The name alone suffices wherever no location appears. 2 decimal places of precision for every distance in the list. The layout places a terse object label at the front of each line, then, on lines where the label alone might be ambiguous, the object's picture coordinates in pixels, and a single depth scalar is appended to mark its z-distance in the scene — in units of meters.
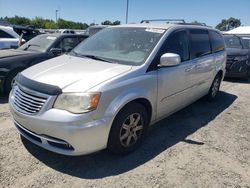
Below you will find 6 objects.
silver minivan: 2.06
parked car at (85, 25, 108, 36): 9.34
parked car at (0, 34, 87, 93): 3.98
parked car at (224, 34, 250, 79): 6.17
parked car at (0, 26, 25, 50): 6.26
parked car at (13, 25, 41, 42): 9.09
